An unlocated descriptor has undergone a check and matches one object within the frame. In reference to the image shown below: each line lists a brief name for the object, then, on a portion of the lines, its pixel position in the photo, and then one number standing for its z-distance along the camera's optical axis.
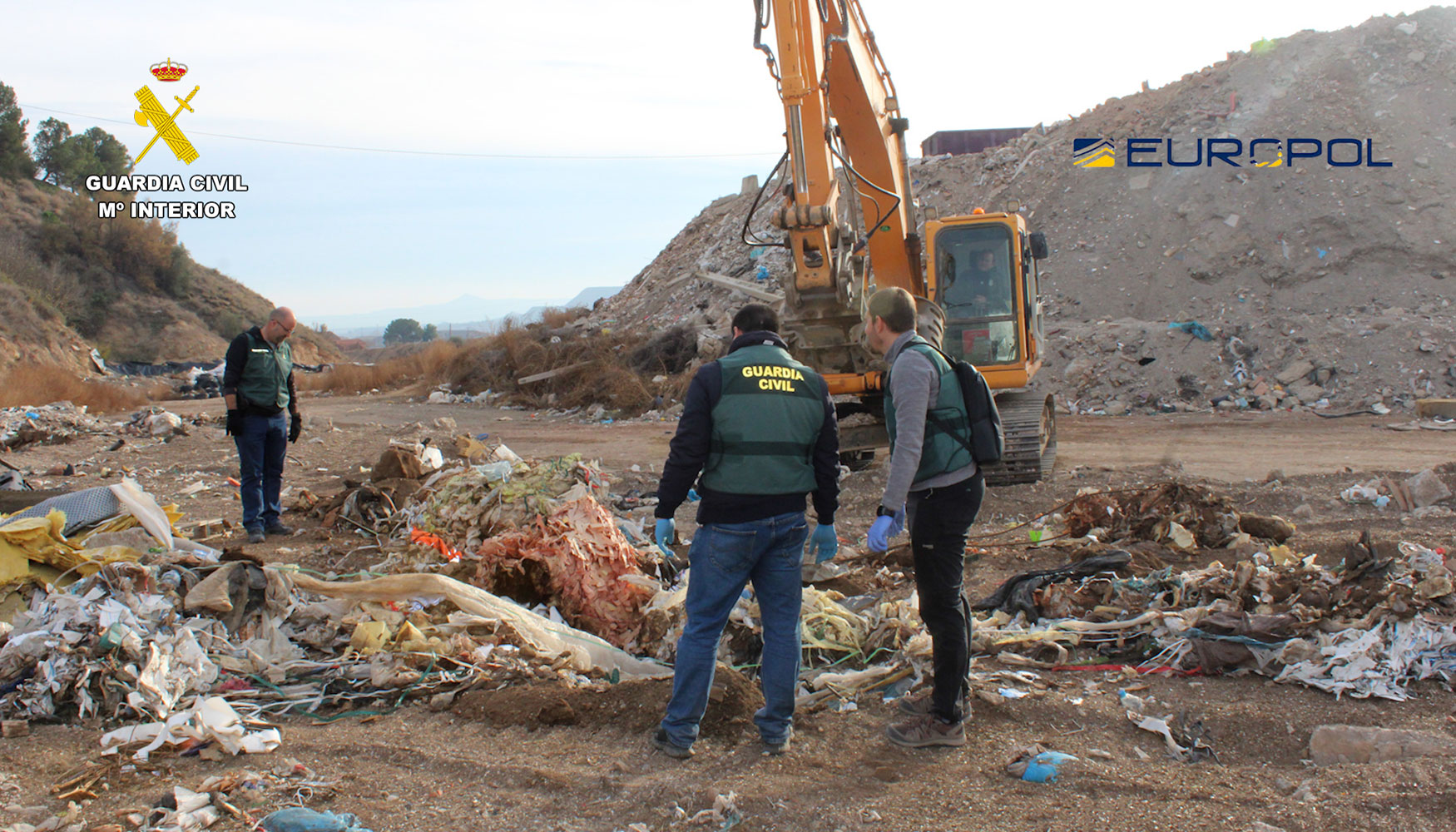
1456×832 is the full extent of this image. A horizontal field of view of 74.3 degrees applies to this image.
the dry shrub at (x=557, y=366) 18.67
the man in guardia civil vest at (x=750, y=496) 3.47
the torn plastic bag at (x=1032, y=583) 5.04
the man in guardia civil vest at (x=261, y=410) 7.09
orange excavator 7.07
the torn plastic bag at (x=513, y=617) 4.65
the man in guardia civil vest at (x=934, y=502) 3.50
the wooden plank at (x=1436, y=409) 12.33
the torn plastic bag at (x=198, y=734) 3.56
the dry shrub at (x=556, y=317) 24.72
